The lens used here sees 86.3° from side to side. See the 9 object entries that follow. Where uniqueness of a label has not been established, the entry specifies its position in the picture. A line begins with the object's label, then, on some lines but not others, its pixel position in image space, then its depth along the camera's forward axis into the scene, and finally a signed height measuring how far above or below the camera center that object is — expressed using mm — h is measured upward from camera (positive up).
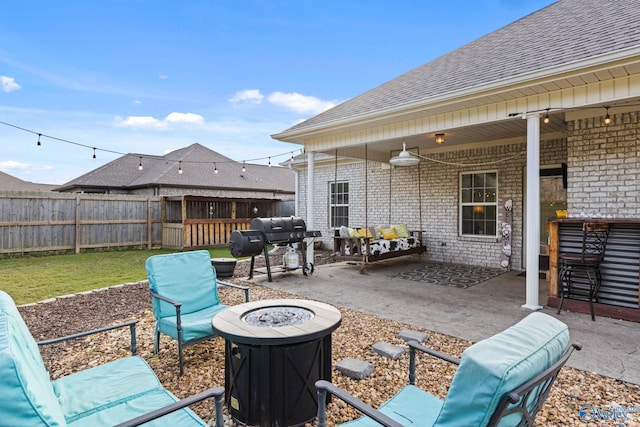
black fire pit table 2109 -992
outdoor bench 7133 -713
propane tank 7055 -1021
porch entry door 7098 +381
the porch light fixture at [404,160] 6574 +1031
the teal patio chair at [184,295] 3031 -826
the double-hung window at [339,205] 11375 +270
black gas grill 6098 -439
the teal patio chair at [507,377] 1044 -530
